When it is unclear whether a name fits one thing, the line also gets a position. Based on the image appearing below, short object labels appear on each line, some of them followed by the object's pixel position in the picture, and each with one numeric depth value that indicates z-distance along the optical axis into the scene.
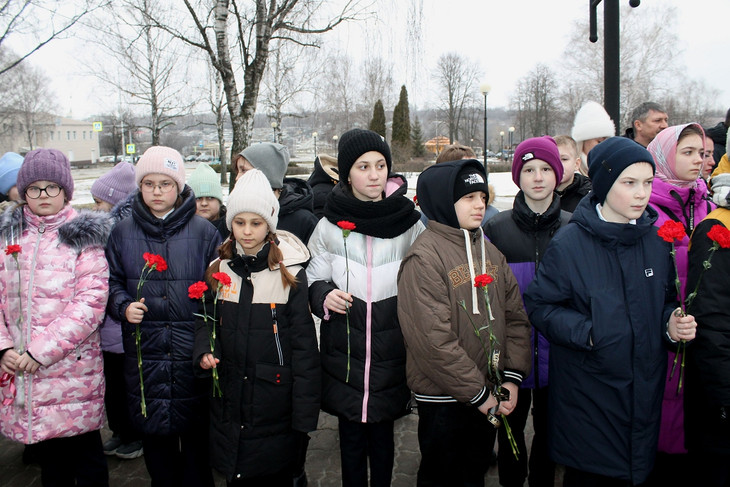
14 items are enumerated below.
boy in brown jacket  2.37
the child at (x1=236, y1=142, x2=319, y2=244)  3.74
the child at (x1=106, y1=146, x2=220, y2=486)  2.70
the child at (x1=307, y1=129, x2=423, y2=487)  2.59
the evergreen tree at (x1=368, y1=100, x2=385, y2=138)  39.28
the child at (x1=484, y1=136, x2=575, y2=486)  2.90
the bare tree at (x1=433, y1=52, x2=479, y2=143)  59.28
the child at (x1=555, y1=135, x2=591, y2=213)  3.67
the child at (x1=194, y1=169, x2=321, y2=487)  2.55
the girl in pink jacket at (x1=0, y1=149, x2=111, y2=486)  2.68
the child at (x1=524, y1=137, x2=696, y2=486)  2.29
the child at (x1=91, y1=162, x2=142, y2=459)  3.41
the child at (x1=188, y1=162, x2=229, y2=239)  3.94
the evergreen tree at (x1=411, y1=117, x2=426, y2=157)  54.41
